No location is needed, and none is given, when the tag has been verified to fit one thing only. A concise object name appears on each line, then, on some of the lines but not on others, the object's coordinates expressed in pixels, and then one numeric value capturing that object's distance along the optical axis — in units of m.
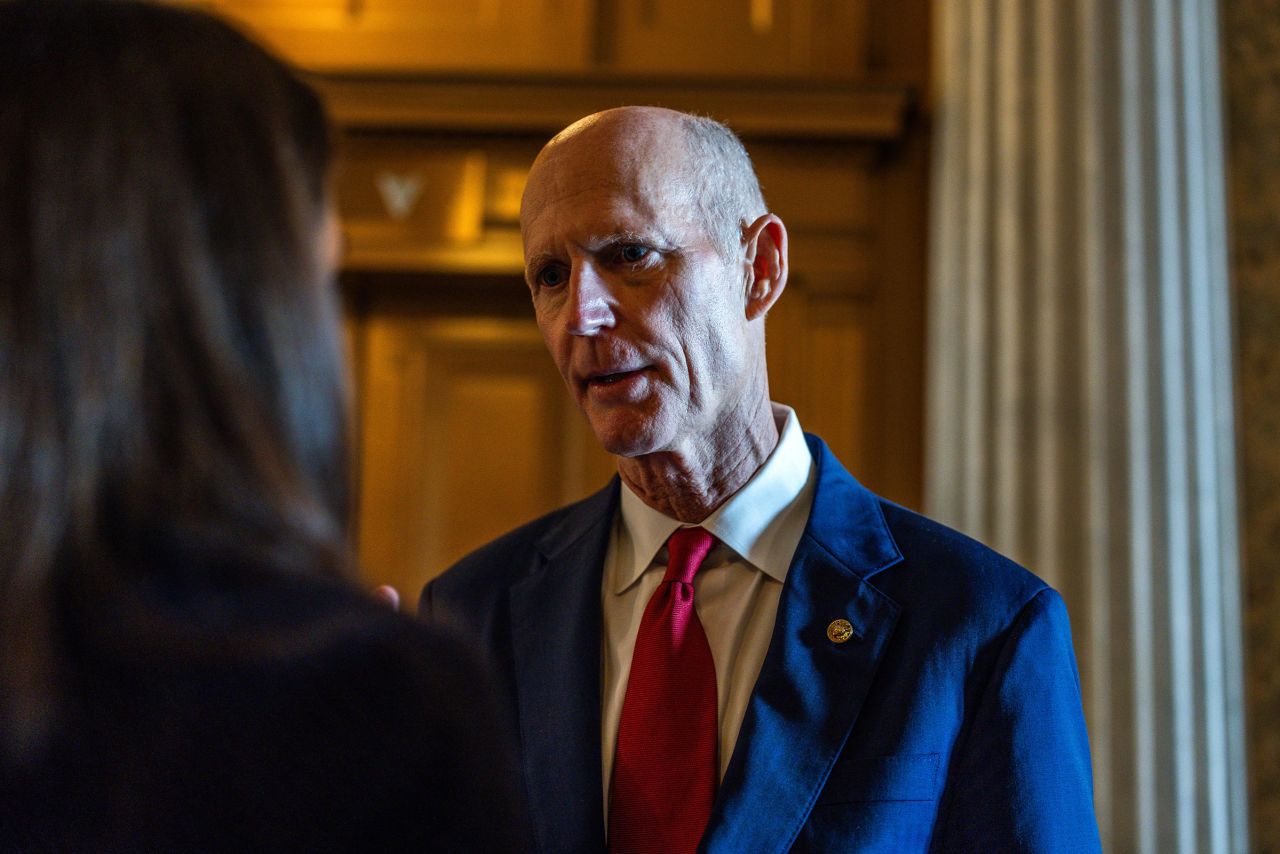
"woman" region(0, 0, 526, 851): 0.63
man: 1.40
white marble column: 3.01
